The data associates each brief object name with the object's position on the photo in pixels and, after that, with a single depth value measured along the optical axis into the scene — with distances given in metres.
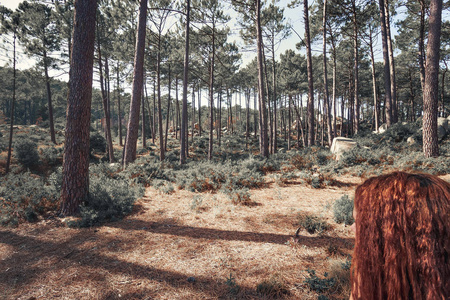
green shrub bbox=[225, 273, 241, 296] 2.60
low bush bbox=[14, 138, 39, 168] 16.48
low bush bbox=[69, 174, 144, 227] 4.72
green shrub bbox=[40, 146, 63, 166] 17.66
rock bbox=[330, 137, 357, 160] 10.25
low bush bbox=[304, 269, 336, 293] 2.55
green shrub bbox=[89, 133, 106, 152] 22.25
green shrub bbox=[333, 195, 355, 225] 4.53
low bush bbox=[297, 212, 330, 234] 4.31
